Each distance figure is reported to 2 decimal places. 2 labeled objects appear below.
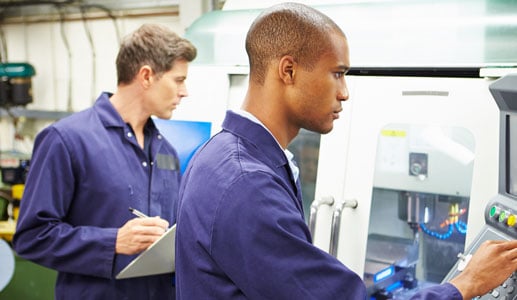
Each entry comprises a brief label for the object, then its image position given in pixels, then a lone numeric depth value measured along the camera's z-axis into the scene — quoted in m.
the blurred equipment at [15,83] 4.13
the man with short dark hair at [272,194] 0.99
